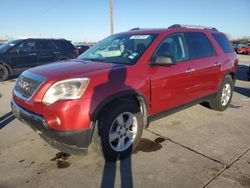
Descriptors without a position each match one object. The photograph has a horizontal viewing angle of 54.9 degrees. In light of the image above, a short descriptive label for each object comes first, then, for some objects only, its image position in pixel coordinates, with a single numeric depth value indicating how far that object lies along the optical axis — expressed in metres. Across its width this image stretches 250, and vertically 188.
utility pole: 20.98
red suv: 2.94
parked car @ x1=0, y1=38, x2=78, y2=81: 10.16
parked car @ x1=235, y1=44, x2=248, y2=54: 31.89
